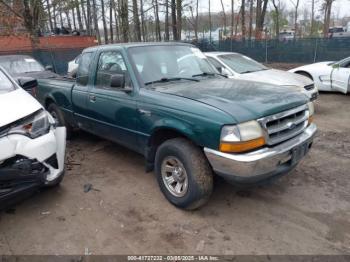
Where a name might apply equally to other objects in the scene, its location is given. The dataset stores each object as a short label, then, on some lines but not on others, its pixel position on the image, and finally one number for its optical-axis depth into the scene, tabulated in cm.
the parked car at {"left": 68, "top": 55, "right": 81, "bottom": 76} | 1293
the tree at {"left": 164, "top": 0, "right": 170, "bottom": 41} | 2147
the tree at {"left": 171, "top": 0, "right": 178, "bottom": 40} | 2011
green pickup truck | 297
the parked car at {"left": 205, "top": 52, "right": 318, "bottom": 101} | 686
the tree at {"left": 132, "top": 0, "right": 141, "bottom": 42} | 2192
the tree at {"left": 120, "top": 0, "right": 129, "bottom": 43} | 1930
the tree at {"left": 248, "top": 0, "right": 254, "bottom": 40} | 2698
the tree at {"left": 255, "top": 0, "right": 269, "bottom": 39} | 2314
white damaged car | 306
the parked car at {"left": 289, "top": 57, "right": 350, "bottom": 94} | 886
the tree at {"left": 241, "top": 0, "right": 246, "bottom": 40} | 2511
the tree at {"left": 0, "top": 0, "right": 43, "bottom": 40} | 1338
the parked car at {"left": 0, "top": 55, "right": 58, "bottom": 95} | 897
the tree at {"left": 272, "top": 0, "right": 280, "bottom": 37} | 2609
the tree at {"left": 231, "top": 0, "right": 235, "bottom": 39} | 2990
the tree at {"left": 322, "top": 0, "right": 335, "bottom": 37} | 2433
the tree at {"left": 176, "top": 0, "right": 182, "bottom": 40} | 2001
